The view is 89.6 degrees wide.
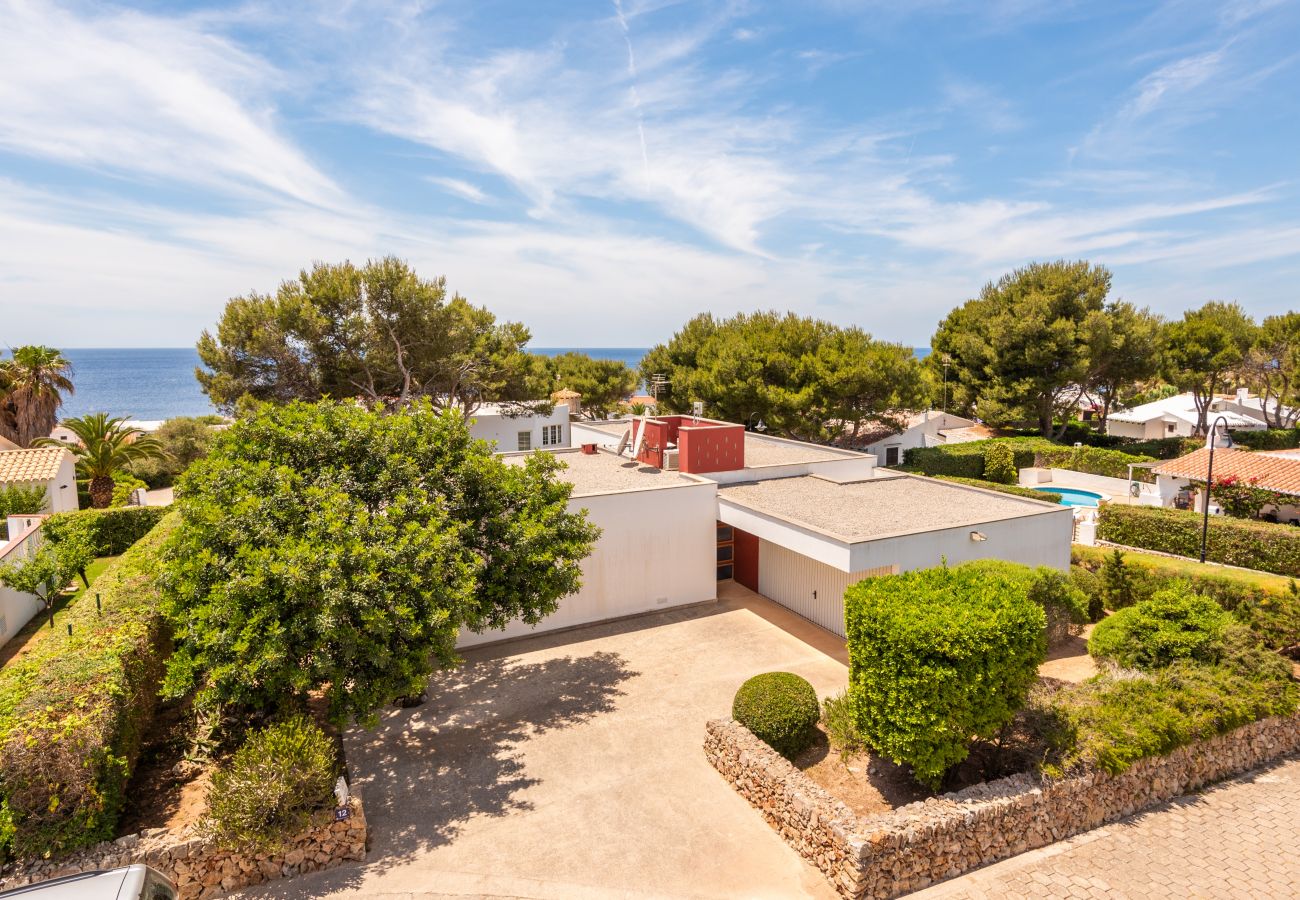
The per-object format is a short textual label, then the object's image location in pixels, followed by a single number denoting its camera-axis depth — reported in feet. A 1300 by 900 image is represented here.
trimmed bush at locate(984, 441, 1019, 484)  131.03
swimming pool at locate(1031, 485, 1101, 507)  120.67
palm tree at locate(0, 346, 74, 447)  108.88
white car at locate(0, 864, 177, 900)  25.55
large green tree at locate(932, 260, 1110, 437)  144.97
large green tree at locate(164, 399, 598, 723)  33.14
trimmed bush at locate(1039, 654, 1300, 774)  36.58
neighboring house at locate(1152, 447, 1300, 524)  88.48
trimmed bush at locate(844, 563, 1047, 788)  32.73
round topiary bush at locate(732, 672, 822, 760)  39.78
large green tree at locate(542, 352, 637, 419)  198.90
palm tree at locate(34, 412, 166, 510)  103.09
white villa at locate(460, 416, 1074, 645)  56.80
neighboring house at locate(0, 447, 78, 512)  88.33
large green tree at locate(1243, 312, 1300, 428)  149.89
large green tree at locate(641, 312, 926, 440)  127.13
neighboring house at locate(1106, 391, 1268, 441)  160.45
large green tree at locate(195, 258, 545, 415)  111.14
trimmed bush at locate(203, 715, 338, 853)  30.35
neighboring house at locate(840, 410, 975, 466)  141.28
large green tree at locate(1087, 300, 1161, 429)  145.59
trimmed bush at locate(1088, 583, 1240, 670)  46.98
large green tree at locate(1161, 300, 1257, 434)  155.38
